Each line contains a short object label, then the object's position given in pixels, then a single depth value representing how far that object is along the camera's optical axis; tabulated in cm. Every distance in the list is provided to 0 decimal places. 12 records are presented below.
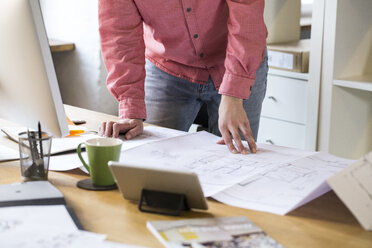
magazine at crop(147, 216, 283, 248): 160
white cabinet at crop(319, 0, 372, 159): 300
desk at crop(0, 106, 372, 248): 164
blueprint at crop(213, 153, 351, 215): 179
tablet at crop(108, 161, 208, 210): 170
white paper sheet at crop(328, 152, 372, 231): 169
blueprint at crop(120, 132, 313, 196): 193
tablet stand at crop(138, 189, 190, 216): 173
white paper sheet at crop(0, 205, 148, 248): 159
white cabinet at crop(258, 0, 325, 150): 307
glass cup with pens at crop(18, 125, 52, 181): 191
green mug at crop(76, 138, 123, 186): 184
